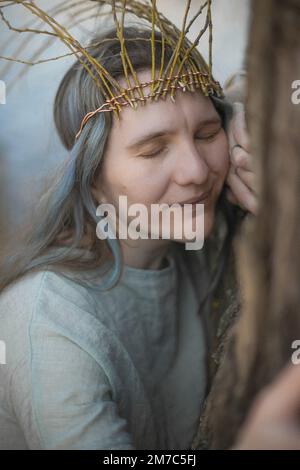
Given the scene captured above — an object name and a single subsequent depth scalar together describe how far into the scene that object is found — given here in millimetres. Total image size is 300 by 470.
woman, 1484
